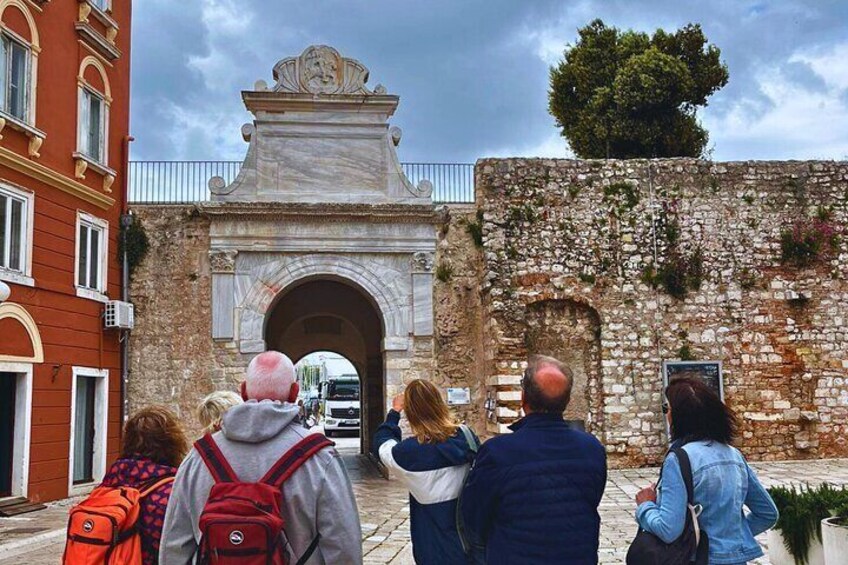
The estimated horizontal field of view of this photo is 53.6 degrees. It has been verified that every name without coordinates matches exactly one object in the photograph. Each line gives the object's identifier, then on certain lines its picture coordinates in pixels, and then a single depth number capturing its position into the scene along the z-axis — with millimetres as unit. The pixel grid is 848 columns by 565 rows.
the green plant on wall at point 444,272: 14422
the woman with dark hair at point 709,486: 3580
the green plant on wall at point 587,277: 14312
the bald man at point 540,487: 3404
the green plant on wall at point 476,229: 14508
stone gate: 14000
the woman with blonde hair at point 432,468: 4098
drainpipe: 13758
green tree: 22828
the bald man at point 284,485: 3062
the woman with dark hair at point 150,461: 3609
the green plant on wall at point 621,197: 14578
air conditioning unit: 13250
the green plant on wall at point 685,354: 14180
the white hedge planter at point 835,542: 5602
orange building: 11195
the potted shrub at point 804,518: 6090
